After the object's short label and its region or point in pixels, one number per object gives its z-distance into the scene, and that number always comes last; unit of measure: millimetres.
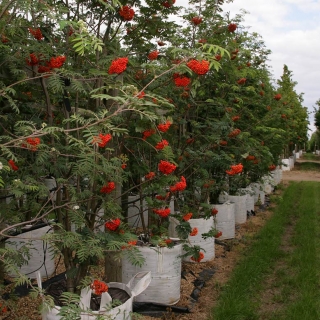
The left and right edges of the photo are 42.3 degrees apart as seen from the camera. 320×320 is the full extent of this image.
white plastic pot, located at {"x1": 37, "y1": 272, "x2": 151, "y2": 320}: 2801
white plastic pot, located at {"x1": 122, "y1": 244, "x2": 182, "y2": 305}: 3965
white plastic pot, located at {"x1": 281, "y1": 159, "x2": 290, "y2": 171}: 24841
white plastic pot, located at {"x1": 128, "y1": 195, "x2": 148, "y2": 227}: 6601
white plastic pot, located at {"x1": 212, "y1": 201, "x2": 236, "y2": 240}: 6698
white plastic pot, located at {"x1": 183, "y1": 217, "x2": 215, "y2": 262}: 5348
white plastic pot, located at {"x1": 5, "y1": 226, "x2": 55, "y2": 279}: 4477
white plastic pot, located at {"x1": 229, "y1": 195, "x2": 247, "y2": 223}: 7938
